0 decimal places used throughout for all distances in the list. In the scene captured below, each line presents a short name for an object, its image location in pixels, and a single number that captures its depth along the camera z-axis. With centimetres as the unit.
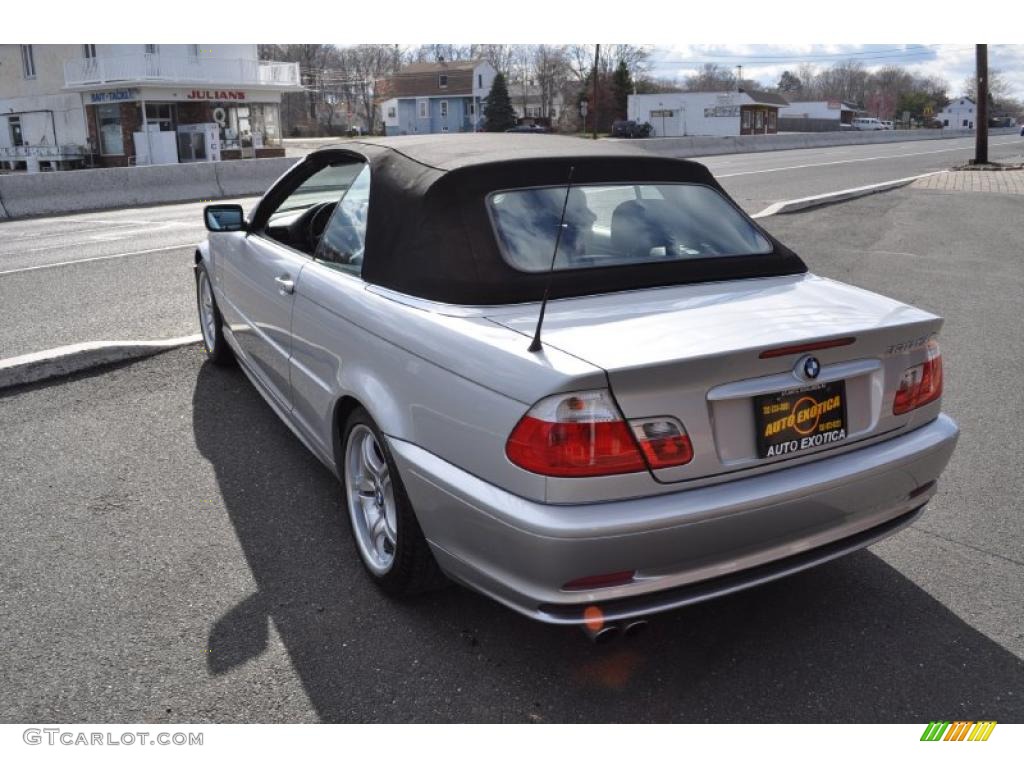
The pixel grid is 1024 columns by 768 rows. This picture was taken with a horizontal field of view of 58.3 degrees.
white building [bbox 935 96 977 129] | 14910
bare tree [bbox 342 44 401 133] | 10300
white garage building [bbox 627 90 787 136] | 8812
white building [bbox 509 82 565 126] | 9994
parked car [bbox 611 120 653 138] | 6203
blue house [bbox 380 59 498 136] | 8988
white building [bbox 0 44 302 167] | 3966
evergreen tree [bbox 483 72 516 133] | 7600
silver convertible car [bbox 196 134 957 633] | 254
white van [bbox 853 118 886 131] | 11032
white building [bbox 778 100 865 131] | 11694
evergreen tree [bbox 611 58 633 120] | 8475
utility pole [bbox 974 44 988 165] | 2605
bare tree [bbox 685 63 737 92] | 13438
